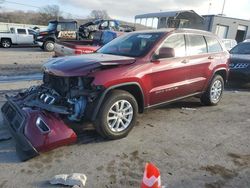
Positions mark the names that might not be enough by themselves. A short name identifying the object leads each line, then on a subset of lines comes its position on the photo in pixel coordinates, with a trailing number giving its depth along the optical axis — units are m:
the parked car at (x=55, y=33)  14.29
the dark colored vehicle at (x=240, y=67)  6.22
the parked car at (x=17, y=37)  15.74
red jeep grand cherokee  2.83
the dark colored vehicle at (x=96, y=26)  14.63
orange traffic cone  1.54
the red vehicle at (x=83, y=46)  6.02
